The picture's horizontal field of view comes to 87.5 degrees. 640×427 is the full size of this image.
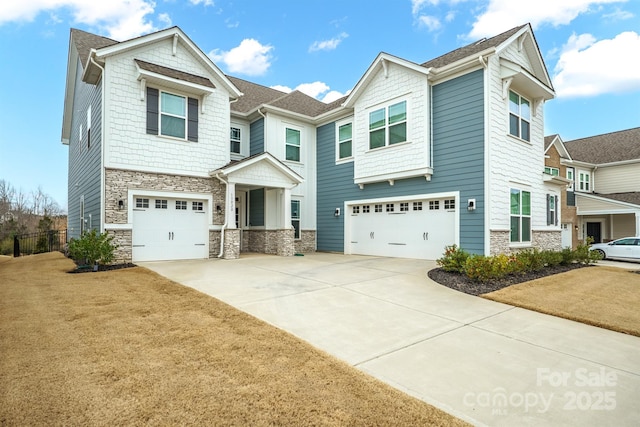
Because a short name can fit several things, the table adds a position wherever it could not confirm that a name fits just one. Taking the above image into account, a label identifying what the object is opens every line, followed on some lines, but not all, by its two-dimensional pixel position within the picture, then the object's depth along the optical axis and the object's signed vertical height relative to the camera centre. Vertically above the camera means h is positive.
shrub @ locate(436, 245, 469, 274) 8.18 -1.08
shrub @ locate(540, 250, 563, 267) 9.82 -1.20
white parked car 14.50 -1.41
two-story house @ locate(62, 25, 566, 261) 10.56 +2.22
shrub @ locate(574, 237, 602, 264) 10.90 -1.21
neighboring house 20.62 +2.42
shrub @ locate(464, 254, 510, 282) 7.48 -1.14
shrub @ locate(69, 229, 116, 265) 9.12 -0.85
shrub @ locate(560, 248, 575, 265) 10.52 -1.21
